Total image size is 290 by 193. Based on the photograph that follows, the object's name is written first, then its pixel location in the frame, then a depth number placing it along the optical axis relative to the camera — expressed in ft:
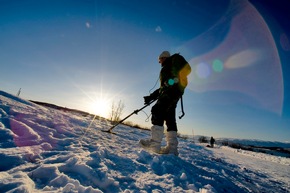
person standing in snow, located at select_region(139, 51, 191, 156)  12.40
